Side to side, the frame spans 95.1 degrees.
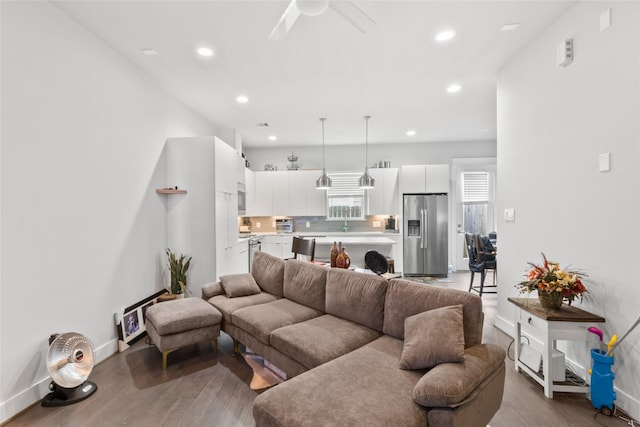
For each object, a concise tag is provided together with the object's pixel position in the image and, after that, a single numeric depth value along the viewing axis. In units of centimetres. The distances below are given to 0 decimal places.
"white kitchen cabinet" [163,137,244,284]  390
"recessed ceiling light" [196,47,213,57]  294
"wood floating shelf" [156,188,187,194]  368
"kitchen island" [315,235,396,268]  530
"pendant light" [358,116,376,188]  553
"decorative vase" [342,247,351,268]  308
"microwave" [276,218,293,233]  709
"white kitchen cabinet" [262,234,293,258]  665
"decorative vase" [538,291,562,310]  223
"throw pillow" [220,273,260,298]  326
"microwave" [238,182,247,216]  518
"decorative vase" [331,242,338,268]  312
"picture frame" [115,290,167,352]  300
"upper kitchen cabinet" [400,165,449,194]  646
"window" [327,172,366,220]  685
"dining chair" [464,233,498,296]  450
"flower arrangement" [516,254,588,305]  216
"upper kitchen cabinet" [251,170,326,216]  689
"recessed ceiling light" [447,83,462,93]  385
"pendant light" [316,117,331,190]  566
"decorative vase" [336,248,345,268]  307
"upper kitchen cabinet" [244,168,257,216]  682
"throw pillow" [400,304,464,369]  163
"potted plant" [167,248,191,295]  374
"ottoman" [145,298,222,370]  258
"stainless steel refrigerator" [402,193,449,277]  635
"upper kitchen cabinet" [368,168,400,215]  669
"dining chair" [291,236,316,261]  391
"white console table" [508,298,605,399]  212
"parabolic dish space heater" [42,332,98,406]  213
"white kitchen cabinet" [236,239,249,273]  495
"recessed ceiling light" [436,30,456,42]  269
